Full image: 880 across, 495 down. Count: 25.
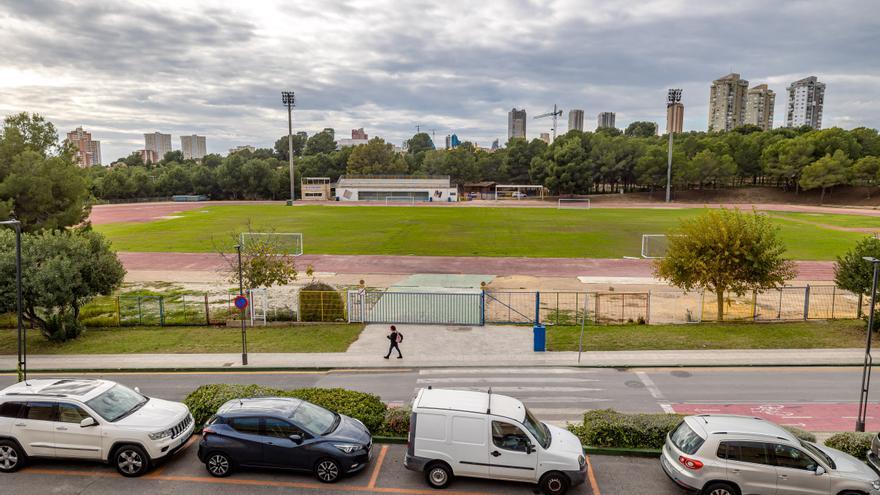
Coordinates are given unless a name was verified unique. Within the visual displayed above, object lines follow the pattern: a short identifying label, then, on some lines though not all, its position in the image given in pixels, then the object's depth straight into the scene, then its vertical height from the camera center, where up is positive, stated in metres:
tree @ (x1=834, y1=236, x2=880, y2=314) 25.94 -3.97
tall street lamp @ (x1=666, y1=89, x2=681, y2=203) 111.24 +16.70
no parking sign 22.47 -4.92
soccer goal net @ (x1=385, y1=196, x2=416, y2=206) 121.69 -4.39
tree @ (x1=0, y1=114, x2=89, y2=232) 35.03 -0.09
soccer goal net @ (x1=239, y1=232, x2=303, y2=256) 48.41 -6.10
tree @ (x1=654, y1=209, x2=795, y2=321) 27.61 -3.53
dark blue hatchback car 11.78 -5.57
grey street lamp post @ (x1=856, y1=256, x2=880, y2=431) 15.57 -5.38
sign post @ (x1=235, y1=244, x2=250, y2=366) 22.22 -6.66
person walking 22.61 -6.35
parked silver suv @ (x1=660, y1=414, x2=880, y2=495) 10.92 -5.58
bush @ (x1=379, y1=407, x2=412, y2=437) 13.85 -6.01
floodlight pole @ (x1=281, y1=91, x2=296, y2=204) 124.62 +17.39
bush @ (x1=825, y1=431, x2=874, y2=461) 12.84 -5.96
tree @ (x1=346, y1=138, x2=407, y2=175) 154.00 +5.73
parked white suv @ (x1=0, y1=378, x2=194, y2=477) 11.98 -5.45
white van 11.42 -5.49
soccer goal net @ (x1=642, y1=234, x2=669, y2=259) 50.29 -5.96
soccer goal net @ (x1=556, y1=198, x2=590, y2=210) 105.75 -4.37
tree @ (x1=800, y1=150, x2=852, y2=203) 105.31 +2.41
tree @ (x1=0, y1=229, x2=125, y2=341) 24.53 -4.45
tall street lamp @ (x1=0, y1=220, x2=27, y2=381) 18.44 -3.57
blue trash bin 23.59 -6.54
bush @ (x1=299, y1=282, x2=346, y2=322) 28.84 -6.39
